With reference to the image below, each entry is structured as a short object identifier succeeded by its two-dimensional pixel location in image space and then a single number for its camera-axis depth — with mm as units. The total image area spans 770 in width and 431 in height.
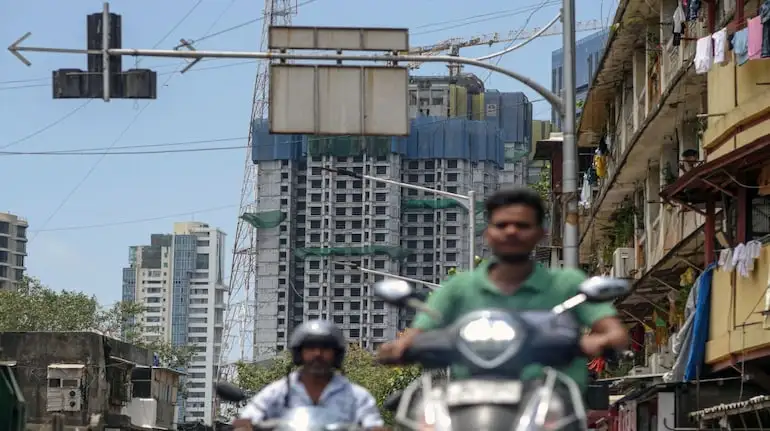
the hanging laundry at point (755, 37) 24109
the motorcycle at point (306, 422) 9219
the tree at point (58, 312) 97750
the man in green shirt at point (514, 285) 8828
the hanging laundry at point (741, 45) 24705
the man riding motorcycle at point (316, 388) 9586
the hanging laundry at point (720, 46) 26391
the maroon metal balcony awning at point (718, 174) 23875
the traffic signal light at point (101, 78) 22281
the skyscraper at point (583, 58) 150625
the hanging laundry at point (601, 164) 46812
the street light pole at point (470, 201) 36531
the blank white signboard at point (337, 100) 22906
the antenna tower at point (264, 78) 168250
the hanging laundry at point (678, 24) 31484
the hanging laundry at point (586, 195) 50466
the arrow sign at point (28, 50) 22375
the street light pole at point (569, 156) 20719
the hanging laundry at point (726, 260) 25406
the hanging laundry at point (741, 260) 24672
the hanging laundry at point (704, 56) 26969
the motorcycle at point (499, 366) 7961
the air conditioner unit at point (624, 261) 40500
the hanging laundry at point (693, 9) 30362
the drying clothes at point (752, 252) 24359
